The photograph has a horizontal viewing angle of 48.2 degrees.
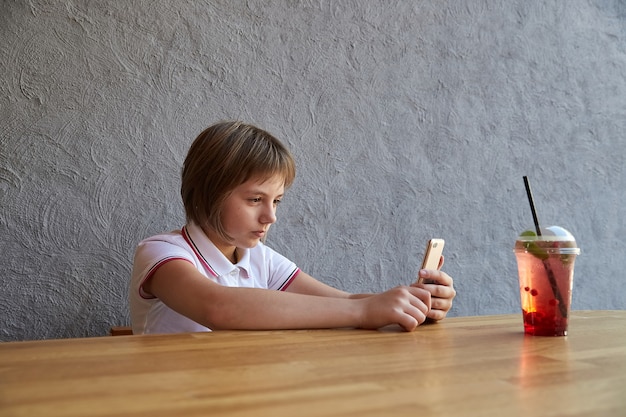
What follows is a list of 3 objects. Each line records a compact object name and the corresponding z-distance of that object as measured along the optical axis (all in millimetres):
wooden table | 598
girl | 1213
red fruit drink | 1098
